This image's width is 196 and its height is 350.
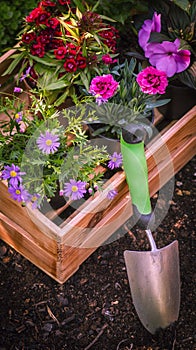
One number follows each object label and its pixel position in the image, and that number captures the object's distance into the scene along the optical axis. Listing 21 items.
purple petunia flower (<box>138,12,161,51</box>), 2.34
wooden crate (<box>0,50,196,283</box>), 2.06
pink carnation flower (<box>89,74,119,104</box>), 2.07
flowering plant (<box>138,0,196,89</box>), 2.28
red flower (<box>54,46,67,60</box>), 2.15
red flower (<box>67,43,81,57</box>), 2.15
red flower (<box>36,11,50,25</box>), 2.20
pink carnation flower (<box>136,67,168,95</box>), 2.07
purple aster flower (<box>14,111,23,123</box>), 2.02
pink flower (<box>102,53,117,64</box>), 2.18
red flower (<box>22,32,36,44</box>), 2.22
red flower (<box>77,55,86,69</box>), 2.16
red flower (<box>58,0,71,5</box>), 2.27
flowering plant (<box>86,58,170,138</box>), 2.07
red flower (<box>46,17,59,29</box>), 2.20
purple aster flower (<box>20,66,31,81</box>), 2.18
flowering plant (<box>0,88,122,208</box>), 1.95
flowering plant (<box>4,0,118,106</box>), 2.17
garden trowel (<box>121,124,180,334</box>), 2.12
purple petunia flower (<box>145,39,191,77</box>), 2.28
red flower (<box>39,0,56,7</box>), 2.24
